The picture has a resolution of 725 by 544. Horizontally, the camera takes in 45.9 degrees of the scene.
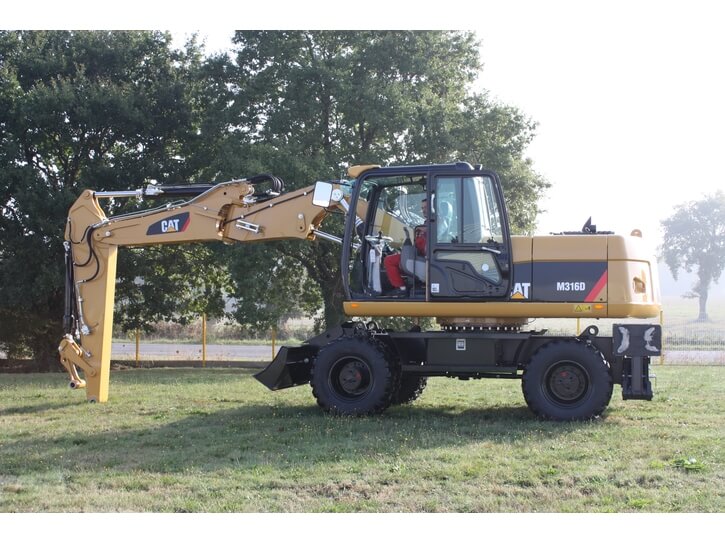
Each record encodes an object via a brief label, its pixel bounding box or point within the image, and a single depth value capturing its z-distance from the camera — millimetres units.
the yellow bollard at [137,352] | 23406
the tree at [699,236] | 52375
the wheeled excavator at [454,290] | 10617
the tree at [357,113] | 20328
